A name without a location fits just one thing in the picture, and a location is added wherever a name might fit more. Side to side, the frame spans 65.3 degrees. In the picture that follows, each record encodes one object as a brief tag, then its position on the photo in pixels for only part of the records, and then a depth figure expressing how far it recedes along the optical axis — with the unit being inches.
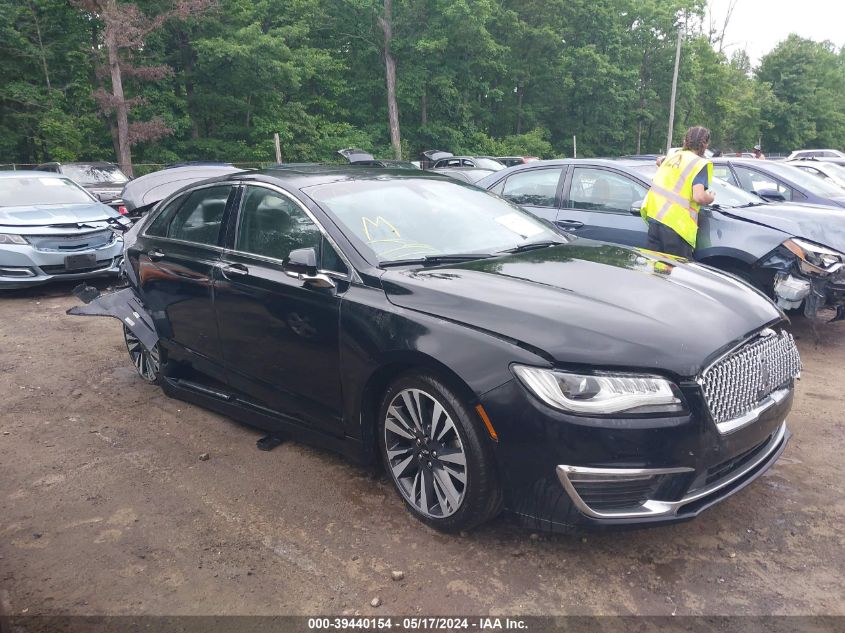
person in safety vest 223.8
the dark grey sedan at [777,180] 310.8
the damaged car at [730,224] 221.1
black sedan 100.2
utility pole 1550.4
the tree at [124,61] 881.5
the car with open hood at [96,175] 566.0
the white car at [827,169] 457.1
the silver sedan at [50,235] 320.8
